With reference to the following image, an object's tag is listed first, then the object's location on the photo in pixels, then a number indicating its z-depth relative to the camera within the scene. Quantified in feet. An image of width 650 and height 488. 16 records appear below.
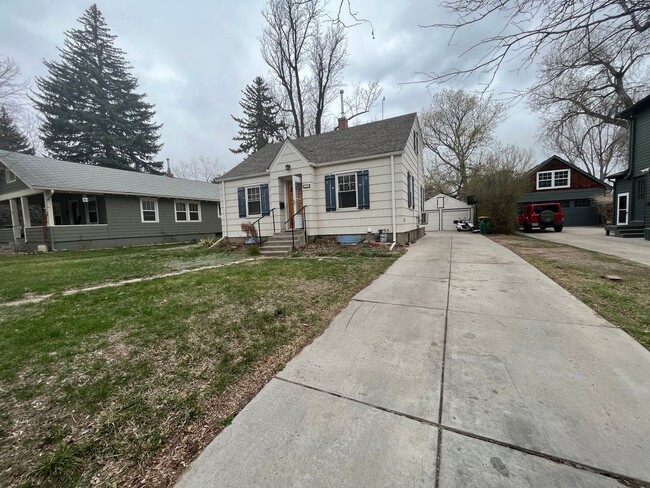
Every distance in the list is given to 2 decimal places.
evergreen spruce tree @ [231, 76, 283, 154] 93.91
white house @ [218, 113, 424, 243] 32.50
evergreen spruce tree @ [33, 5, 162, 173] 84.38
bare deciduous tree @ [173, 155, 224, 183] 135.85
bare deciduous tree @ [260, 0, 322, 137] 59.23
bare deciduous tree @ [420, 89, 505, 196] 81.41
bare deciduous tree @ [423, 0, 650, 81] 9.78
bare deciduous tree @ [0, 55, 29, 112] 41.32
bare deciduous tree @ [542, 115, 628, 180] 90.12
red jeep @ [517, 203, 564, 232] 57.74
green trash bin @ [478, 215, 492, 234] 54.05
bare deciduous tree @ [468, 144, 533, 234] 50.37
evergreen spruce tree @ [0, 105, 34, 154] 61.52
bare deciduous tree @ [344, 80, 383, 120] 67.36
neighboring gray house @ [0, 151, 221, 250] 43.24
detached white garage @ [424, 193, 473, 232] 78.28
